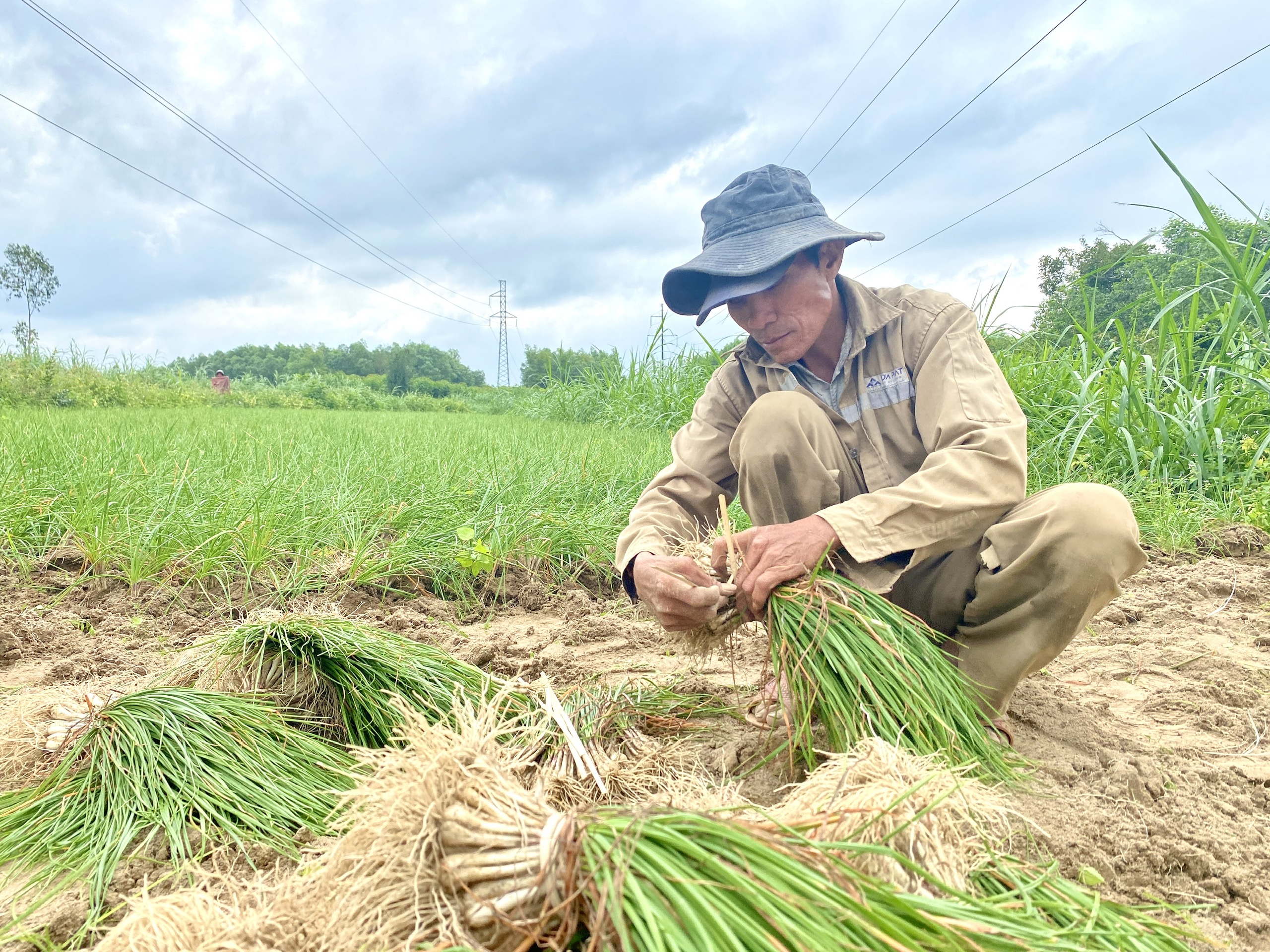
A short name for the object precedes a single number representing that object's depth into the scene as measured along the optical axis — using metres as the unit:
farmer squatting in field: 1.78
